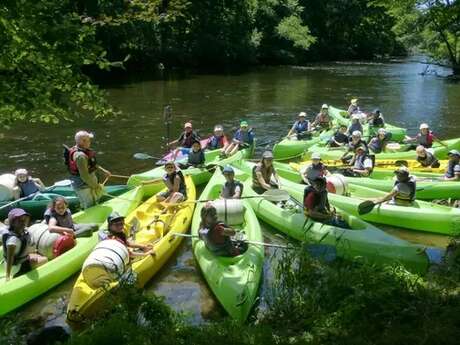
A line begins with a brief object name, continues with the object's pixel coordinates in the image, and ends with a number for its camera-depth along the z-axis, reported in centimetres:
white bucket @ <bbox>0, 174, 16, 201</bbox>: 964
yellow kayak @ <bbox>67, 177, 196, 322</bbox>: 628
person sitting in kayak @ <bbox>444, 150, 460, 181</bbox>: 1074
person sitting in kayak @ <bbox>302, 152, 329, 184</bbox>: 1088
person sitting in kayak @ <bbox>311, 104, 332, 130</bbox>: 1717
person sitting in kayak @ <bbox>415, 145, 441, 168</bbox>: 1220
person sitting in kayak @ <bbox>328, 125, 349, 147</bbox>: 1477
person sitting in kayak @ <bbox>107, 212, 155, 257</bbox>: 700
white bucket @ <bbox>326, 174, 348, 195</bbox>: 1034
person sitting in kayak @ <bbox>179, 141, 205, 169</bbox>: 1247
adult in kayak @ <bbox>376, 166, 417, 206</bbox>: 954
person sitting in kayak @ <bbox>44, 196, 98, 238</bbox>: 788
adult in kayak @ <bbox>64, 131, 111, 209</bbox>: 890
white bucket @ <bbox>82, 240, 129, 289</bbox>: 644
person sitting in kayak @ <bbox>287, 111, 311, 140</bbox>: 1602
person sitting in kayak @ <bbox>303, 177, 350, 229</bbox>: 861
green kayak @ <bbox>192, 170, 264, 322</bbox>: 646
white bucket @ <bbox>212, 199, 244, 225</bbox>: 835
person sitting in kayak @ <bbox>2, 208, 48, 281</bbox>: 672
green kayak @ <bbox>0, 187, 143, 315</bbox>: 668
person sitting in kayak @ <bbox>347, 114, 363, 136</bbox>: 1494
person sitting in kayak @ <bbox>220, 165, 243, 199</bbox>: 952
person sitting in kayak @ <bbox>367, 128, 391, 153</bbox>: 1401
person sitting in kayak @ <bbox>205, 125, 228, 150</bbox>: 1421
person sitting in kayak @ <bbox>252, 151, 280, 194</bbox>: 1044
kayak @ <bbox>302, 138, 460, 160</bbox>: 1389
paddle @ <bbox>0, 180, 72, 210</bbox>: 920
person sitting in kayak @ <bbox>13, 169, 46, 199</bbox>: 990
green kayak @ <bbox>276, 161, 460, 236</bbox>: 904
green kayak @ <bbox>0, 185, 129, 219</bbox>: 958
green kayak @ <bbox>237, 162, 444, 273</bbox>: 732
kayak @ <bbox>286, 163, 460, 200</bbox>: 1048
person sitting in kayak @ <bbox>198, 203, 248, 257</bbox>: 743
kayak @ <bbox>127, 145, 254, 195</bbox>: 1148
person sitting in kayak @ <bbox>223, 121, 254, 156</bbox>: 1398
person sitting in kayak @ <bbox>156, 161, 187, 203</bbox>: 973
